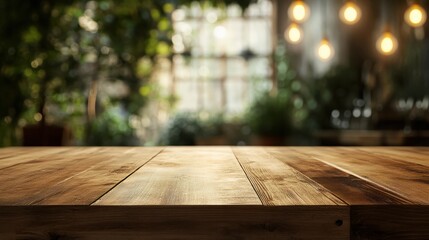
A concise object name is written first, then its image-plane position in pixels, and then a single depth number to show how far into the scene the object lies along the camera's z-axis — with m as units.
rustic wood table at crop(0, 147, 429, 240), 0.81
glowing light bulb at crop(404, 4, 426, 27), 4.24
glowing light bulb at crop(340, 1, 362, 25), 4.46
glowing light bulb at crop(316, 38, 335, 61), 5.19
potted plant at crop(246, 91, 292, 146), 6.56
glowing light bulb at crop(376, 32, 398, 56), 4.66
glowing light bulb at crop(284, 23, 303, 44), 5.25
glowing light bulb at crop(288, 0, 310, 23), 4.56
